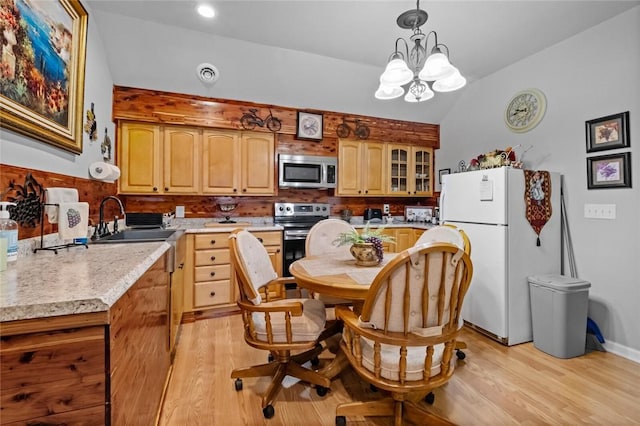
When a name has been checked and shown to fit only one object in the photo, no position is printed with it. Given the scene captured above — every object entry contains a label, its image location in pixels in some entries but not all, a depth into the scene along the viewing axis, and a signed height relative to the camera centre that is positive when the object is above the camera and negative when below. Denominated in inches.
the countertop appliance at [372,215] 168.1 +1.0
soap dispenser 40.9 -2.3
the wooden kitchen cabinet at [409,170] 169.0 +28.9
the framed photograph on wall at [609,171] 89.4 +15.5
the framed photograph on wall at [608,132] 89.9 +28.6
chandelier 70.0 +37.2
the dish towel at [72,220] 56.9 -0.8
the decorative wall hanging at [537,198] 98.3 +6.6
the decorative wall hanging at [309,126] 149.7 +49.3
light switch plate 93.1 +2.0
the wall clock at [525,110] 114.8 +46.0
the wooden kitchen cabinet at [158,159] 121.3 +26.1
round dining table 56.9 -13.6
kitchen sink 93.5 -6.2
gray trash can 85.3 -31.3
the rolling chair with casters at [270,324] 59.3 -24.1
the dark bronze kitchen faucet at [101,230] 80.5 -4.1
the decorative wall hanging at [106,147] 100.2 +25.6
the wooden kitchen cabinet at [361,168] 158.2 +28.3
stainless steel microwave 144.5 +24.3
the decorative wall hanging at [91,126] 85.6 +28.7
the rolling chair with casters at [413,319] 43.8 -17.2
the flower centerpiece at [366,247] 73.2 -8.0
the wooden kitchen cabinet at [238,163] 133.3 +26.6
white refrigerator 94.7 -12.0
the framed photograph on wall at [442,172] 166.8 +27.4
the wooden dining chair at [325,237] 97.7 -7.3
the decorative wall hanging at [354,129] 159.3 +50.8
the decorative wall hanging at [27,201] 50.0 +2.9
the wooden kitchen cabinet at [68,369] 25.7 -15.3
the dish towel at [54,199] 58.6 +3.8
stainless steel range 131.3 -2.4
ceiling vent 121.3 +63.3
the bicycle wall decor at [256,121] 139.0 +48.8
